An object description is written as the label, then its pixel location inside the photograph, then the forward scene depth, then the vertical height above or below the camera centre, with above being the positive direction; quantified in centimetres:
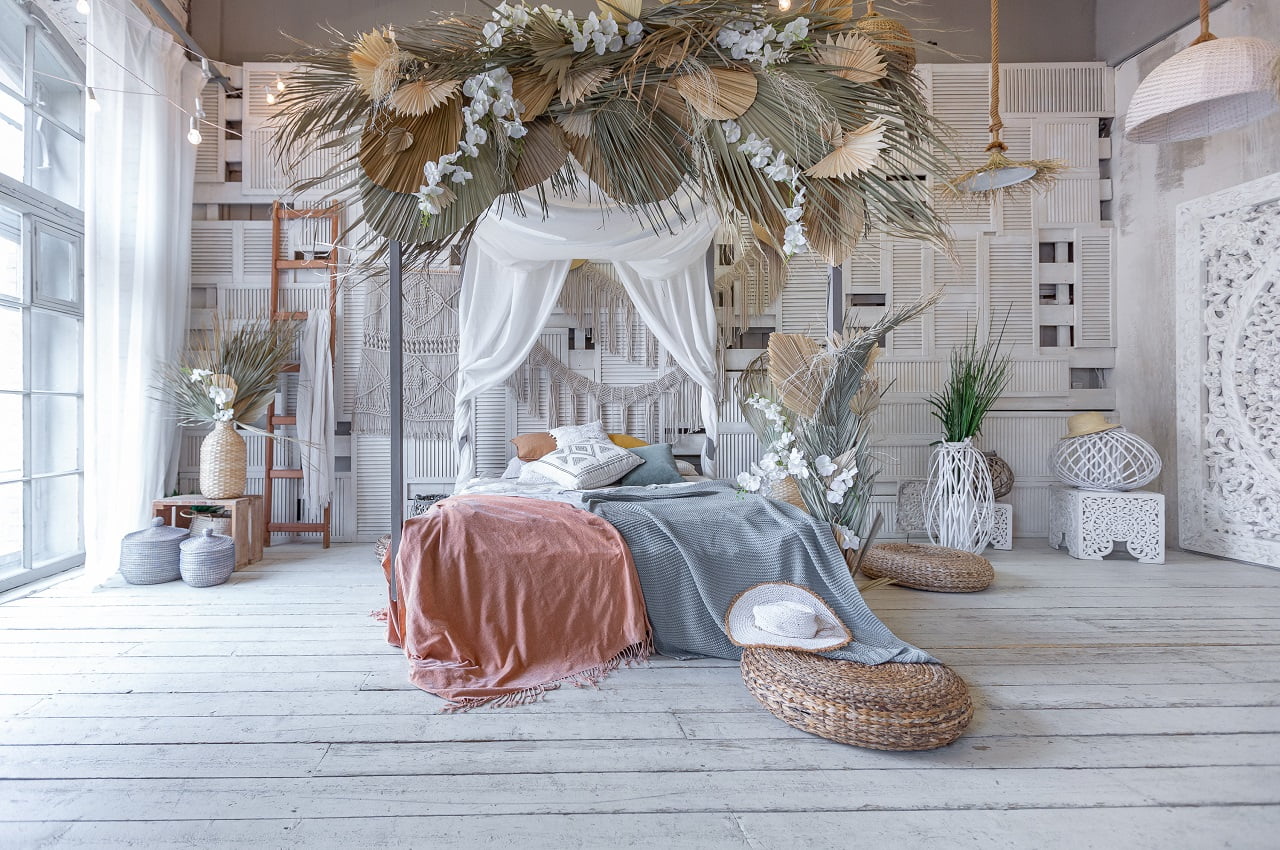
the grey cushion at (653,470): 391 -26
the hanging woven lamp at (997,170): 319 +129
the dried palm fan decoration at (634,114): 198 +96
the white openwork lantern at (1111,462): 414 -21
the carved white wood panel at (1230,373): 387 +34
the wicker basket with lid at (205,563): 353 -74
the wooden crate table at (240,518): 398 -57
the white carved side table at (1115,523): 411 -60
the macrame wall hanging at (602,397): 469 +20
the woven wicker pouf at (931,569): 346 -75
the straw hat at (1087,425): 426 +2
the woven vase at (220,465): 403 -24
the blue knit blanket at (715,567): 251 -54
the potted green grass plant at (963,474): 418 -30
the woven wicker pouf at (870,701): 182 -77
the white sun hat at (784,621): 223 -67
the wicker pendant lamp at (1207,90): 270 +146
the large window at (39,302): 357 +69
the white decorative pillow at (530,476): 375 -29
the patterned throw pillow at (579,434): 416 -5
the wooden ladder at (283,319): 452 +72
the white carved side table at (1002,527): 448 -67
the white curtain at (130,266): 371 +94
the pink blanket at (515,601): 239 -65
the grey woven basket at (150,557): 357 -72
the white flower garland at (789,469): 248 -16
